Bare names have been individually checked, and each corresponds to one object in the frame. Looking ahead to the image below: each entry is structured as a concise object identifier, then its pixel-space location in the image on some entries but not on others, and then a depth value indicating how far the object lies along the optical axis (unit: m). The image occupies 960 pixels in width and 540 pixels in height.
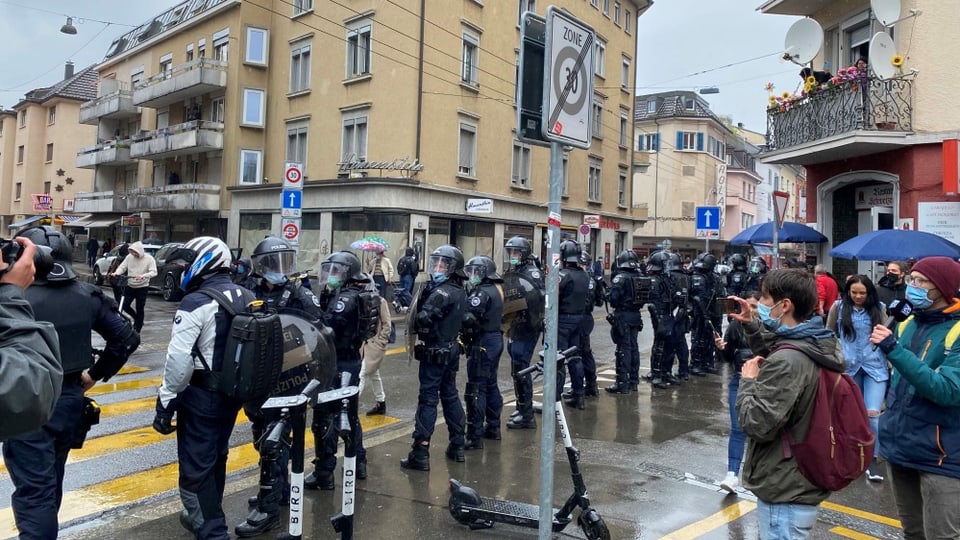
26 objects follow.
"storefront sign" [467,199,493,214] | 22.91
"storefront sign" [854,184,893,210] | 13.72
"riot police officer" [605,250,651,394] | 9.63
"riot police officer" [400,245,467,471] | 6.03
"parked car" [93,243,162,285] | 21.73
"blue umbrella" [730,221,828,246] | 13.68
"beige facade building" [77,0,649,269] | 22.72
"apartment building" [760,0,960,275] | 12.22
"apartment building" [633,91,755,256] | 48.75
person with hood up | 12.85
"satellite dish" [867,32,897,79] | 12.27
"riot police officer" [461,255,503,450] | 6.86
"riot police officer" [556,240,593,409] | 8.60
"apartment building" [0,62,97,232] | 43.84
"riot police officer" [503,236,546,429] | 7.62
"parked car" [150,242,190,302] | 18.59
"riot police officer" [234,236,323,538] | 4.58
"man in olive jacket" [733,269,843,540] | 2.98
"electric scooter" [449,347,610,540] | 4.47
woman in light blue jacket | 6.21
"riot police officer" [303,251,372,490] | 5.41
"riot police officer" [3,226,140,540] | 3.64
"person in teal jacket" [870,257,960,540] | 3.38
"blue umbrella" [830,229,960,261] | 9.07
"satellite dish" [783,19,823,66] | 13.89
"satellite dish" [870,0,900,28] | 12.16
